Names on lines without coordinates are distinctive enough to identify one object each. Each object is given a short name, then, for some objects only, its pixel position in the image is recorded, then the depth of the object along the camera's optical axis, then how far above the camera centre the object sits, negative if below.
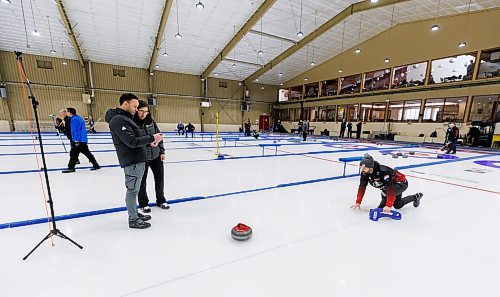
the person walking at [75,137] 5.00 -0.54
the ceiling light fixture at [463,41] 12.53 +4.48
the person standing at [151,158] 2.55 -0.54
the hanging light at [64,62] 17.03 +3.78
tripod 1.92 -0.32
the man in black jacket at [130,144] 2.17 -0.30
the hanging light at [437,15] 10.05 +5.99
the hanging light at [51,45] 13.60 +4.42
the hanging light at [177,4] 11.49 +5.58
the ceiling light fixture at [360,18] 14.17 +6.27
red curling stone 2.24 -1.16
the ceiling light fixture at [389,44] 16.86 +5.39
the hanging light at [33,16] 11.30 +5.11
